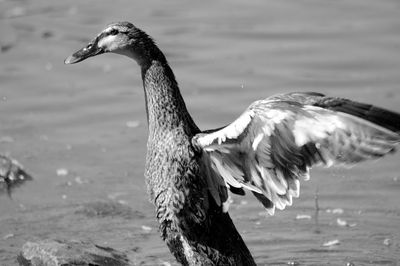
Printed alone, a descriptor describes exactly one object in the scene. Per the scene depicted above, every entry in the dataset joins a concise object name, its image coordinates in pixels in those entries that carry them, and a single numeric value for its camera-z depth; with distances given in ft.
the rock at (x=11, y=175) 58.65
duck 36.86
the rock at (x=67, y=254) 47.18
